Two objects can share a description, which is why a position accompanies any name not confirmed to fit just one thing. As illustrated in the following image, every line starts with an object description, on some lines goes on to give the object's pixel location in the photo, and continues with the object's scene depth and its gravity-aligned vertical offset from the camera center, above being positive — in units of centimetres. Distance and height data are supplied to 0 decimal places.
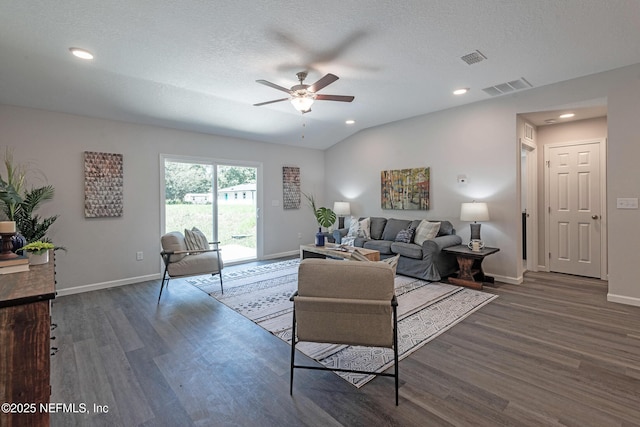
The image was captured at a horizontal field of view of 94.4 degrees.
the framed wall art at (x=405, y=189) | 540 +37
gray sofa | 443 -67
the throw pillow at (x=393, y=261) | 239 -44
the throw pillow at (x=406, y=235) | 495 -46
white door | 455 -5
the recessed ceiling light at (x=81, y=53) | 279 +154
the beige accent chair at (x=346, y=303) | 188 -60
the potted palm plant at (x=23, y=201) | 327 +14
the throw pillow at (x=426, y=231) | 478 -39
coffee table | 423 -64
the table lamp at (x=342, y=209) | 648 +0
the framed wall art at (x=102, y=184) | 416 +40
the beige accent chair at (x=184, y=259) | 378 -64
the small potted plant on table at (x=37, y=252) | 203 -27
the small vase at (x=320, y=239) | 479 -49
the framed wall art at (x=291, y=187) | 657 +51
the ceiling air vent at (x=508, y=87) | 380 +161
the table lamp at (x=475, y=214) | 436 -10
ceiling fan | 307 +120
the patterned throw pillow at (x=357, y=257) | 274 -45
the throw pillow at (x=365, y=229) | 571 -40
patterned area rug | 242 -116
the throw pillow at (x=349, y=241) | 538 -59
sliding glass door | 504 +17
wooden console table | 123 -60
